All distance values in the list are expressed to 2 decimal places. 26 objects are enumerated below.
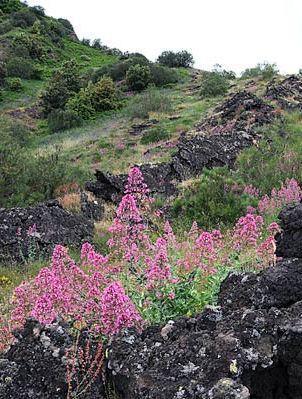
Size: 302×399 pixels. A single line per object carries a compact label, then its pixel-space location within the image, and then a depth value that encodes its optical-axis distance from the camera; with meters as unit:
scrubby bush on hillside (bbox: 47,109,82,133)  38.97
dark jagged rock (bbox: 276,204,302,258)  4.07
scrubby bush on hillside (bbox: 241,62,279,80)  38.44
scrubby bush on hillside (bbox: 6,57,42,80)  55.09
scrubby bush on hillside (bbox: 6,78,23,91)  51.81
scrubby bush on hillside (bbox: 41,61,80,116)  44.47
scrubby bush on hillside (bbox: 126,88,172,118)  36.78
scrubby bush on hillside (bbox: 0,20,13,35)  65.25
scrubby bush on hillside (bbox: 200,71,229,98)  39.84
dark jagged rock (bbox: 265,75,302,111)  24.86
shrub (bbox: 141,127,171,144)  28.64
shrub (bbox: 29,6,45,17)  74.50
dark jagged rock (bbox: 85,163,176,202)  15.59
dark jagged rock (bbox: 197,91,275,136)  21.33
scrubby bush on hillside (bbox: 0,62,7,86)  52.12
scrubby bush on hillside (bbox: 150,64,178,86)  49.69
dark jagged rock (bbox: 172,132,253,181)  16.43
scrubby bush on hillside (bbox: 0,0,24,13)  73.00
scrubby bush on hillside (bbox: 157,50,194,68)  62.56
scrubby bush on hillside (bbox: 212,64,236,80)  52.49
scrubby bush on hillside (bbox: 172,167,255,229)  11.76
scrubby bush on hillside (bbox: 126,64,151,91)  47.62
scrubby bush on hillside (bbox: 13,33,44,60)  59.44
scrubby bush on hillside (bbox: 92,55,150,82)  51.50
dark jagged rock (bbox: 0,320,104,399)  2.98
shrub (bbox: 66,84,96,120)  40.34
